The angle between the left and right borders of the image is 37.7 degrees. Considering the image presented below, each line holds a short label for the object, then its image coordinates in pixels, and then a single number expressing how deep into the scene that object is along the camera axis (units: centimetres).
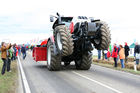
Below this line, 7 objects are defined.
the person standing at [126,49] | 1753
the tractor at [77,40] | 1034
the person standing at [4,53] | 1112
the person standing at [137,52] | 1494
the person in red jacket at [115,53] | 1546
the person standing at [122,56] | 1496
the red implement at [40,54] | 1422
